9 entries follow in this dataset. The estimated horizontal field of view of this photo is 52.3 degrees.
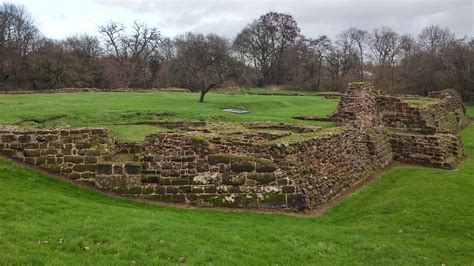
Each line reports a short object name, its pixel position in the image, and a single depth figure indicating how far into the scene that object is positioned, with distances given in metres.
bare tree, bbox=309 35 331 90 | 78.69
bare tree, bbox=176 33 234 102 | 38.62
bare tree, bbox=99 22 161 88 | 76.06
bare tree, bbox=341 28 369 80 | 84.05
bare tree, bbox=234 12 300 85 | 82.25
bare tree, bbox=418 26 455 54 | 79.00
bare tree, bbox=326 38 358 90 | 76.81
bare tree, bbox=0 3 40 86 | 54.97
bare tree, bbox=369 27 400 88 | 79.75
